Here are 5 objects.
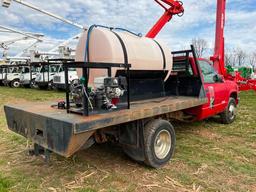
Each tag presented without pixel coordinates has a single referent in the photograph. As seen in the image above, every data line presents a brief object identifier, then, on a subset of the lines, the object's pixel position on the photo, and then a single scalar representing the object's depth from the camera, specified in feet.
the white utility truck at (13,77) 52.59
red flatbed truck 7.37
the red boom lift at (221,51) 23.38
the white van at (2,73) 55.55
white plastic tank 9.68
